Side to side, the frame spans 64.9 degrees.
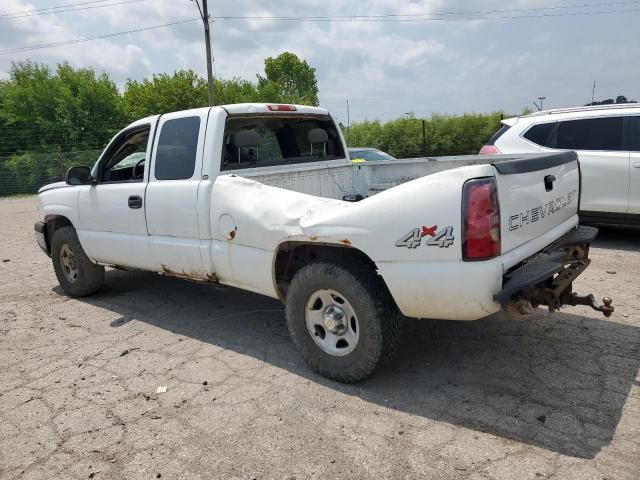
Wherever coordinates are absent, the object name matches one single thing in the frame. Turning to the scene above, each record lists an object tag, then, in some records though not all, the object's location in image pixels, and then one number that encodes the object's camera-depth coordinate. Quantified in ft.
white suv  21.72
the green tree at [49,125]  82.99
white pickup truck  9.10
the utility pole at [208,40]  67.92
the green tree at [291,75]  193.26
